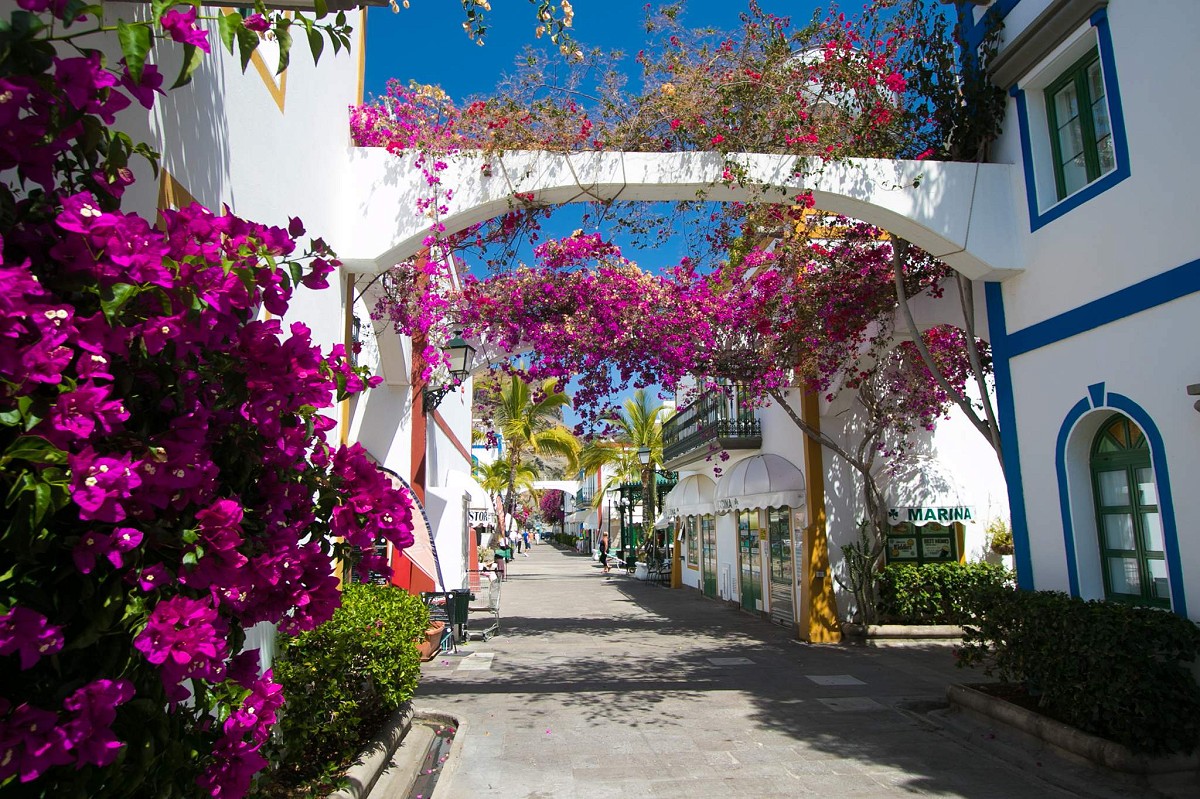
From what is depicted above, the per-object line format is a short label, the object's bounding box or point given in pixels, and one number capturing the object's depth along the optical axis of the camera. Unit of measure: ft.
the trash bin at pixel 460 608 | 40.92
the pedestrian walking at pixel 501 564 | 77.35
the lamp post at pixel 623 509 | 111.75
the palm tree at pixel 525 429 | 99.04
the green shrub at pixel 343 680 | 17.30
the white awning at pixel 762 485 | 45.65
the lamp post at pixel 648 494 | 95.81
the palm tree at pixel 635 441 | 100.58
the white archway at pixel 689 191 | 23.97
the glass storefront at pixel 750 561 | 55.72
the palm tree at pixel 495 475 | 124.36
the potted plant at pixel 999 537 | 45.65
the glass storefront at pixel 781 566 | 48.80
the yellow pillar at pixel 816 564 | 43.80
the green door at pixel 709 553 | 69.26
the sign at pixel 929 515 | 43.88
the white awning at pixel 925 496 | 43.96
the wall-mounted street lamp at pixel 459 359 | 37.45
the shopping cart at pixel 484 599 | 46.26
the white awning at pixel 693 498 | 63.41
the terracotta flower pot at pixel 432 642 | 37.58
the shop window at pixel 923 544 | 46.11
